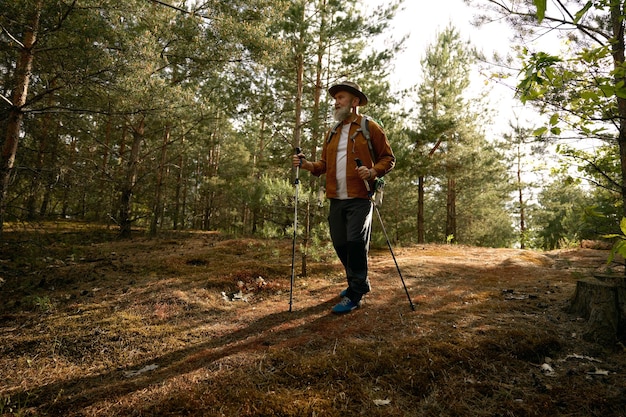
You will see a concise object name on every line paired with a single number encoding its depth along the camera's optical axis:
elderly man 3.82
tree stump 3.09
